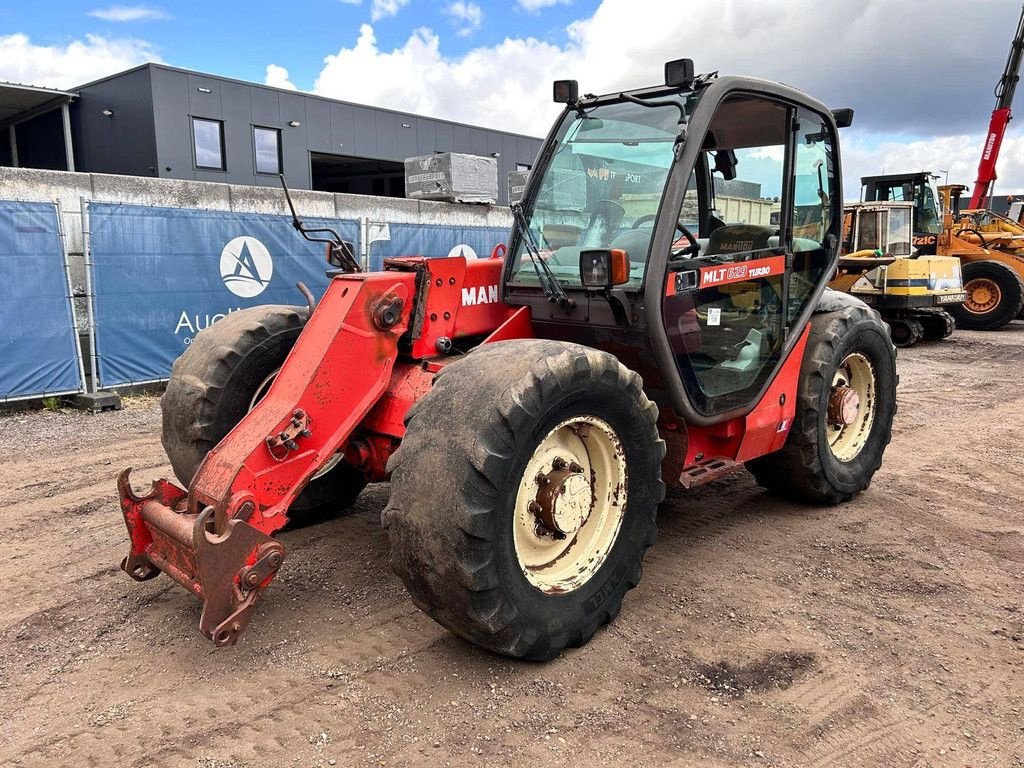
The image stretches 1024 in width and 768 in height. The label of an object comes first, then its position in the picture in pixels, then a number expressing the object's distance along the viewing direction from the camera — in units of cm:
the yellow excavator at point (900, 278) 1347
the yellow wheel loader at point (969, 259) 1580
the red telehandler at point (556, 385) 291
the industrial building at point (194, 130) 2097
